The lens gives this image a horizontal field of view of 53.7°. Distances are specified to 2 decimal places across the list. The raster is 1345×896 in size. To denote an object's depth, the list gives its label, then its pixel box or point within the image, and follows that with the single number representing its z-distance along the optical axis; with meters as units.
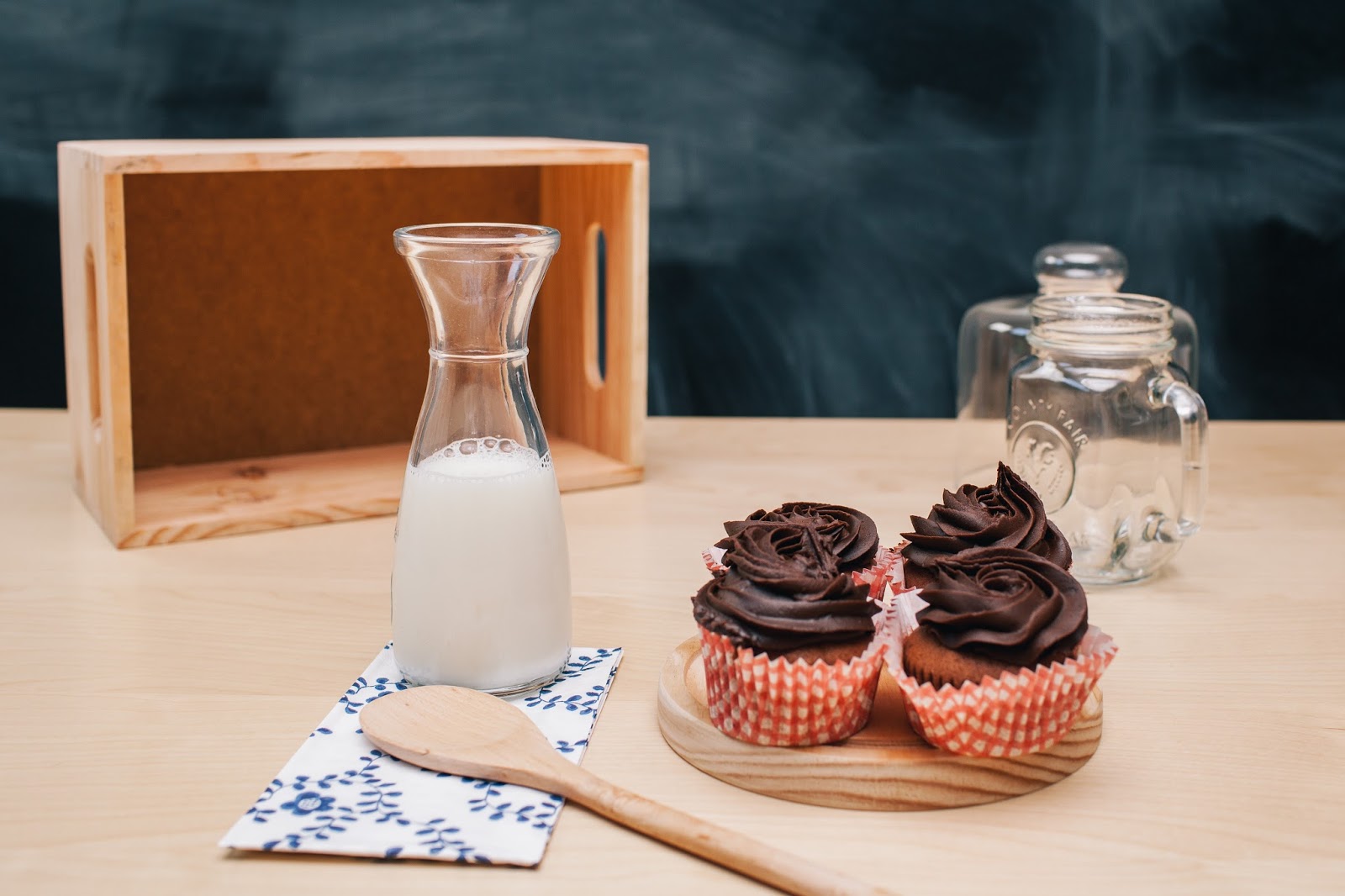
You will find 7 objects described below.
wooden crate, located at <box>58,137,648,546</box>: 1.17
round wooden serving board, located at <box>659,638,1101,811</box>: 0.64
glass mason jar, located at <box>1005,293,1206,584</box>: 0.97
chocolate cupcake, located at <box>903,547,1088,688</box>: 0.63
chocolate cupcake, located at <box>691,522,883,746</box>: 0.64
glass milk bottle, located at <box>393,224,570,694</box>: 0.73
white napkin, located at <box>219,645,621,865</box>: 0.59
